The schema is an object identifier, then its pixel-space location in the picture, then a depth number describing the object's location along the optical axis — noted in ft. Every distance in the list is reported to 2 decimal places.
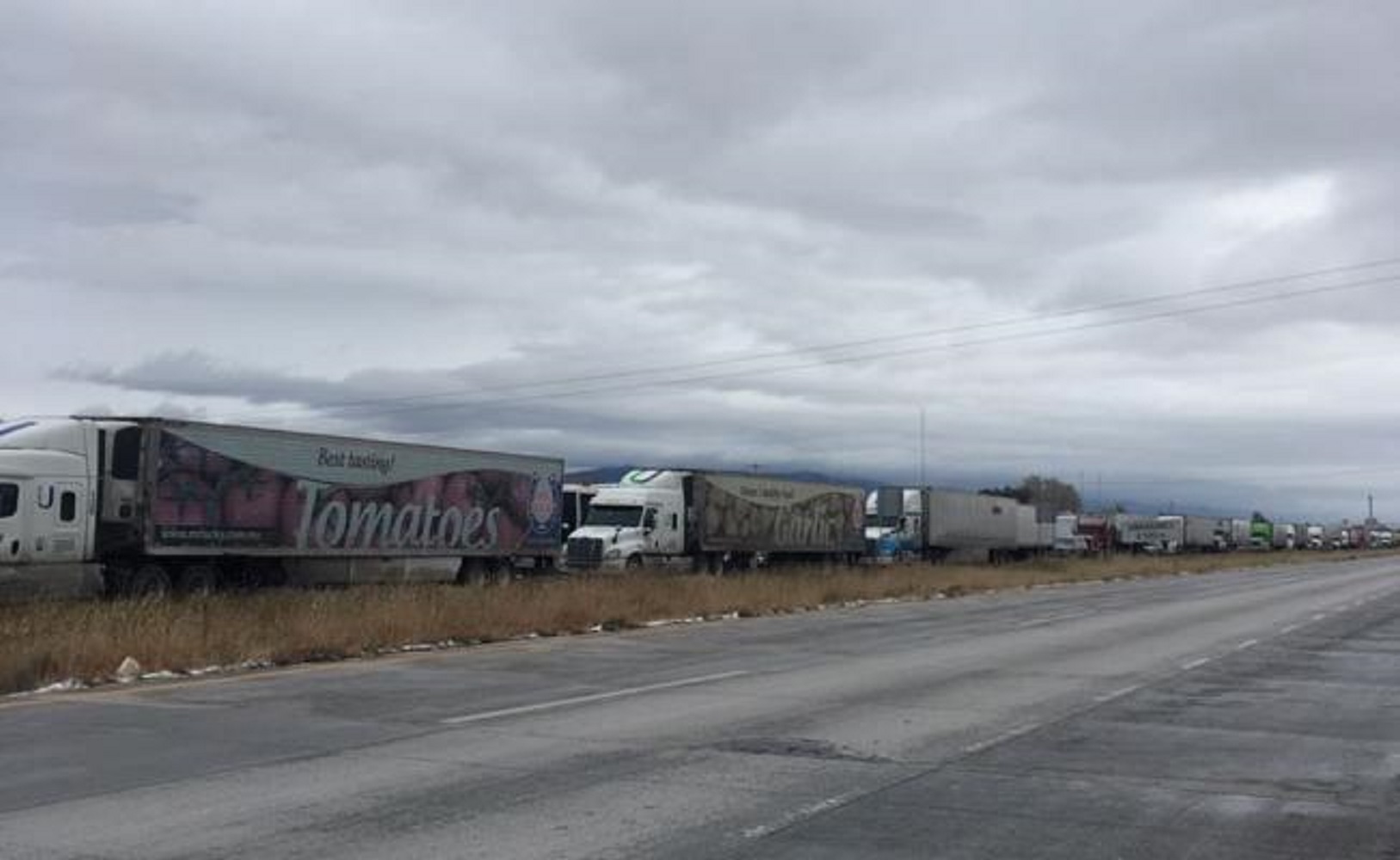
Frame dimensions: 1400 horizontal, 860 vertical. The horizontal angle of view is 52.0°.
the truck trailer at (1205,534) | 356.79
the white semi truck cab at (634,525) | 136.05
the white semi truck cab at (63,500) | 76.28
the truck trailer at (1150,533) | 337.31
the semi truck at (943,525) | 198.18
